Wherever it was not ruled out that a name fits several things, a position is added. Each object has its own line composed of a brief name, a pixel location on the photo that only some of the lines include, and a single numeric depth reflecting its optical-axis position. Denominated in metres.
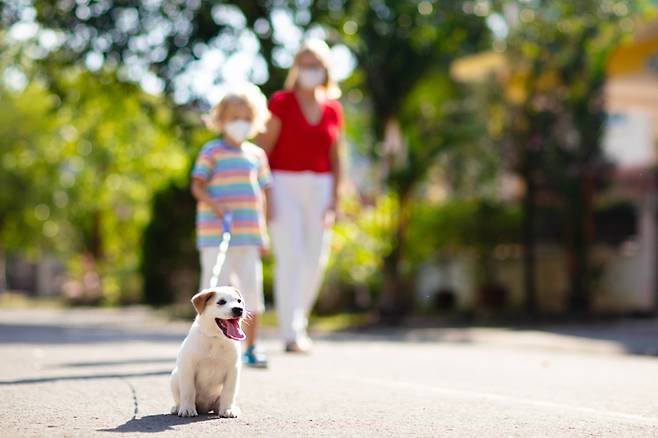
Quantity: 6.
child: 8.05
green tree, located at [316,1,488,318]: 16.31
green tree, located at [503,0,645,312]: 16.19
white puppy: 5.47
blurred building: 16.67
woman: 9.38
